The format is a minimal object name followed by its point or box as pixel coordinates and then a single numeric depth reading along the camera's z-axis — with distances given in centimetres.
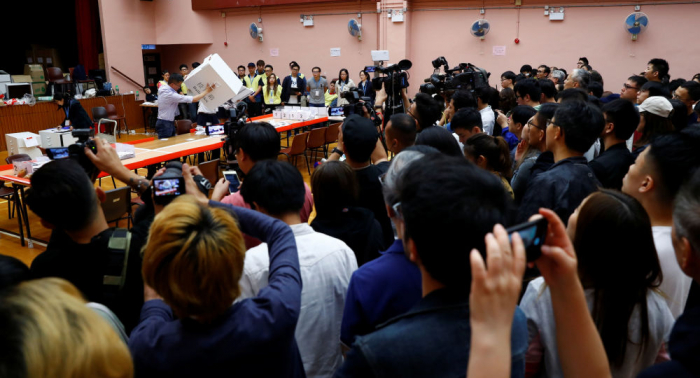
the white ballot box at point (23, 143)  598
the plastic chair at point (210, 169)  512
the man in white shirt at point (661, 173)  181
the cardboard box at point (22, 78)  1081
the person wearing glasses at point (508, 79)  721
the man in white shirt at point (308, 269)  160
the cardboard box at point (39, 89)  1090
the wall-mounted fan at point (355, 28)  1151
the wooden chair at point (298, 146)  680
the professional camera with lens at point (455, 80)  513
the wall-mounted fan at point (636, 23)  922
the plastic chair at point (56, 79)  1106
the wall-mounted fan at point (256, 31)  1282
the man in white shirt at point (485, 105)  460
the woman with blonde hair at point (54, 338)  69
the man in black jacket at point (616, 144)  290
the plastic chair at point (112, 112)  1029
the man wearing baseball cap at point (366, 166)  269
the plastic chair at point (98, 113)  913
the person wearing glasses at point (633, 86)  524
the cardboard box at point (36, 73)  1117
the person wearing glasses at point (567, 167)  231
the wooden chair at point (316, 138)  711
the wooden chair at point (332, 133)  743
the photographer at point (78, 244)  153
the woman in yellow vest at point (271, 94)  1080
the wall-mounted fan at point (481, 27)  1038
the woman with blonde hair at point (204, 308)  107
